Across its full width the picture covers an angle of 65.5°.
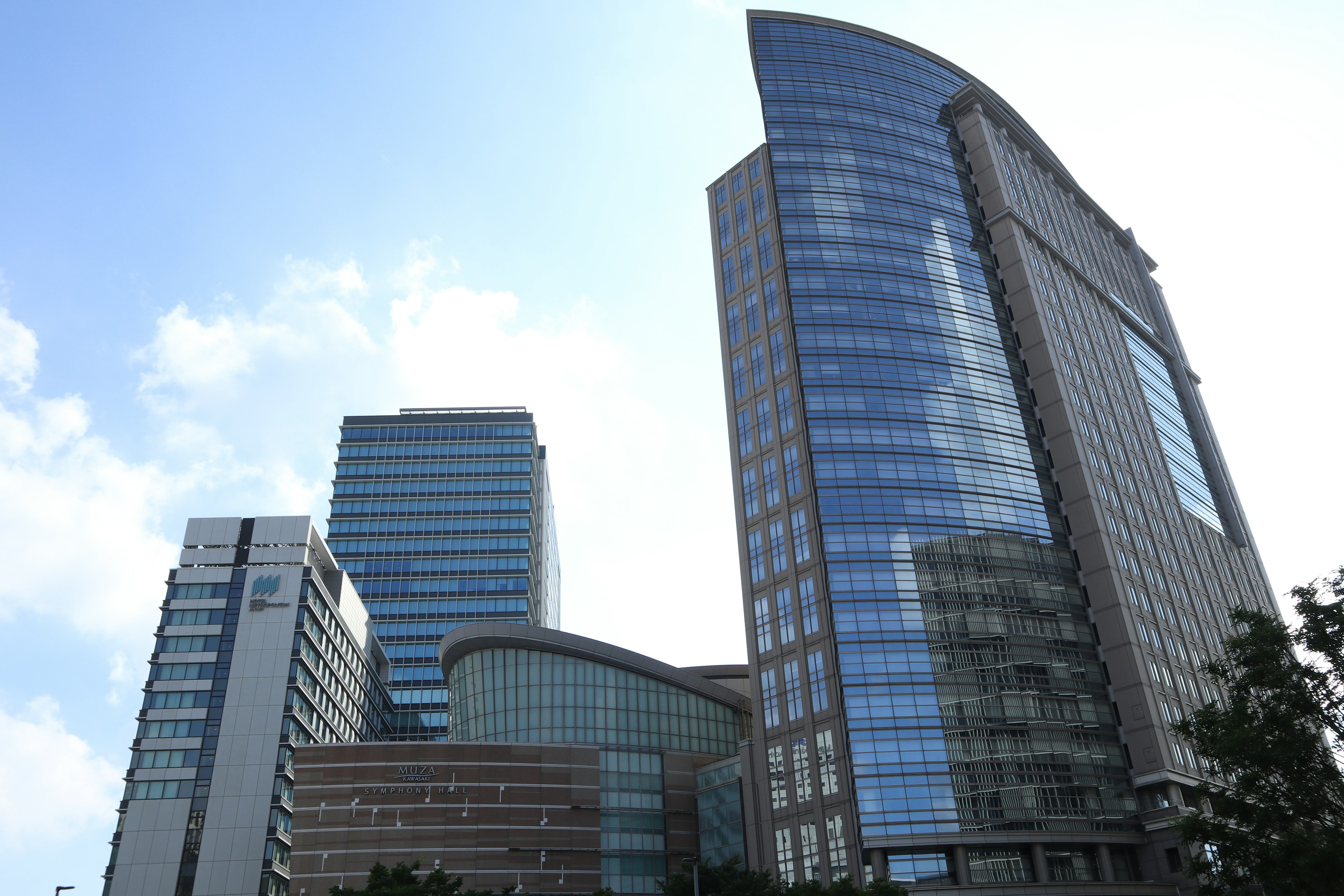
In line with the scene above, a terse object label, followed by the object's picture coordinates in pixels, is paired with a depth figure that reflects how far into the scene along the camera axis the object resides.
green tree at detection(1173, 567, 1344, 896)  43.22
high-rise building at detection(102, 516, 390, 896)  108.06
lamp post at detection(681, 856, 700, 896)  66.50
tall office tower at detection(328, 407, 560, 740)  172.38
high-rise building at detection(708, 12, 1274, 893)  90.44
